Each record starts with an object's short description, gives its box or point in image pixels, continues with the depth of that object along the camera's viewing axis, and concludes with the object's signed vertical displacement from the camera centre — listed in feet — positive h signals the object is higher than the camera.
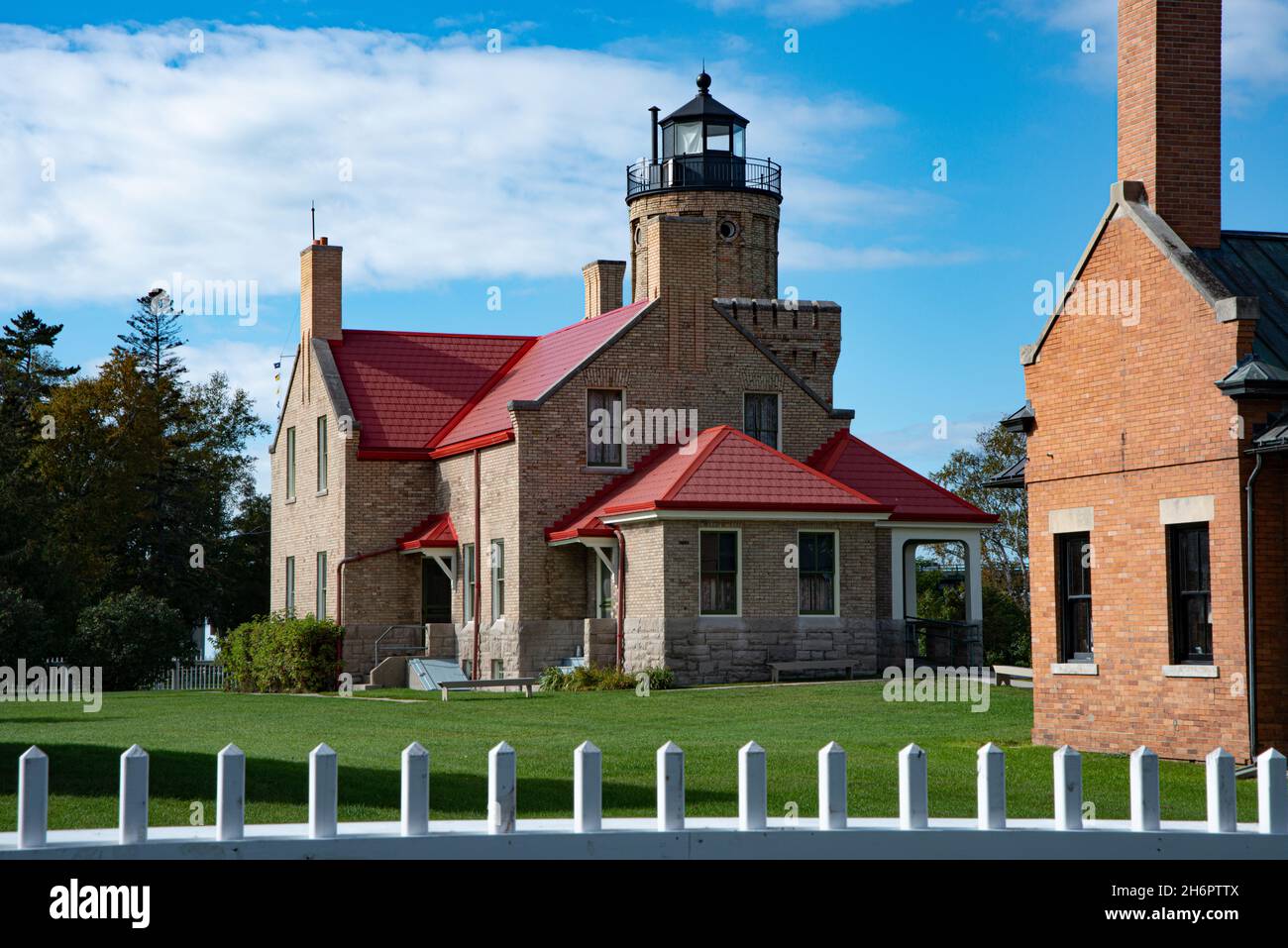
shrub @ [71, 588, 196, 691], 135.23 -4.90
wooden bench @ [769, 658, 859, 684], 103.30 -5.60
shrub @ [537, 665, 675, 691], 101.60 -6.30
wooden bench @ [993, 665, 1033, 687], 86.69 -5.16
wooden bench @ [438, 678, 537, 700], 97.30 -6.27
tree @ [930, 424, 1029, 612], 185.26 +8.51
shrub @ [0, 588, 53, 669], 120.98 -3.58
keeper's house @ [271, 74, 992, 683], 104.68 +5.90
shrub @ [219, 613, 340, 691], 119.03 -5.50
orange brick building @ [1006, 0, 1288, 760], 55.26 +4.35
